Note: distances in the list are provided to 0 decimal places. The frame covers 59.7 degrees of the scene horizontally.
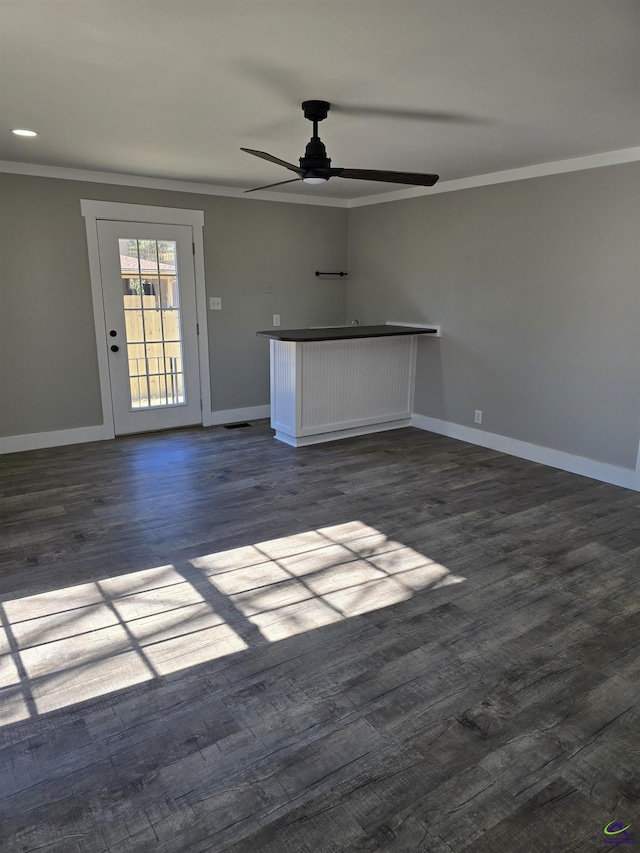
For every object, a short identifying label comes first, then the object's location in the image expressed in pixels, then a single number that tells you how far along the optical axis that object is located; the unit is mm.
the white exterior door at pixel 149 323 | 5062
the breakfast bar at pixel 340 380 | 5020
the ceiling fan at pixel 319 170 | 2971
